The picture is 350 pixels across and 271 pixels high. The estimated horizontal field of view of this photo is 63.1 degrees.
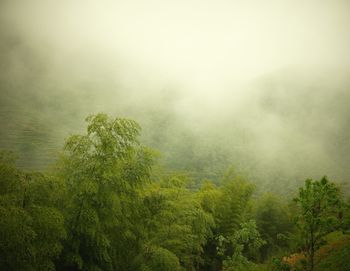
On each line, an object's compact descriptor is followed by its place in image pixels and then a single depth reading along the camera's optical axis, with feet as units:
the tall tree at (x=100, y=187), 41.16
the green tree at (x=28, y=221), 28.96
